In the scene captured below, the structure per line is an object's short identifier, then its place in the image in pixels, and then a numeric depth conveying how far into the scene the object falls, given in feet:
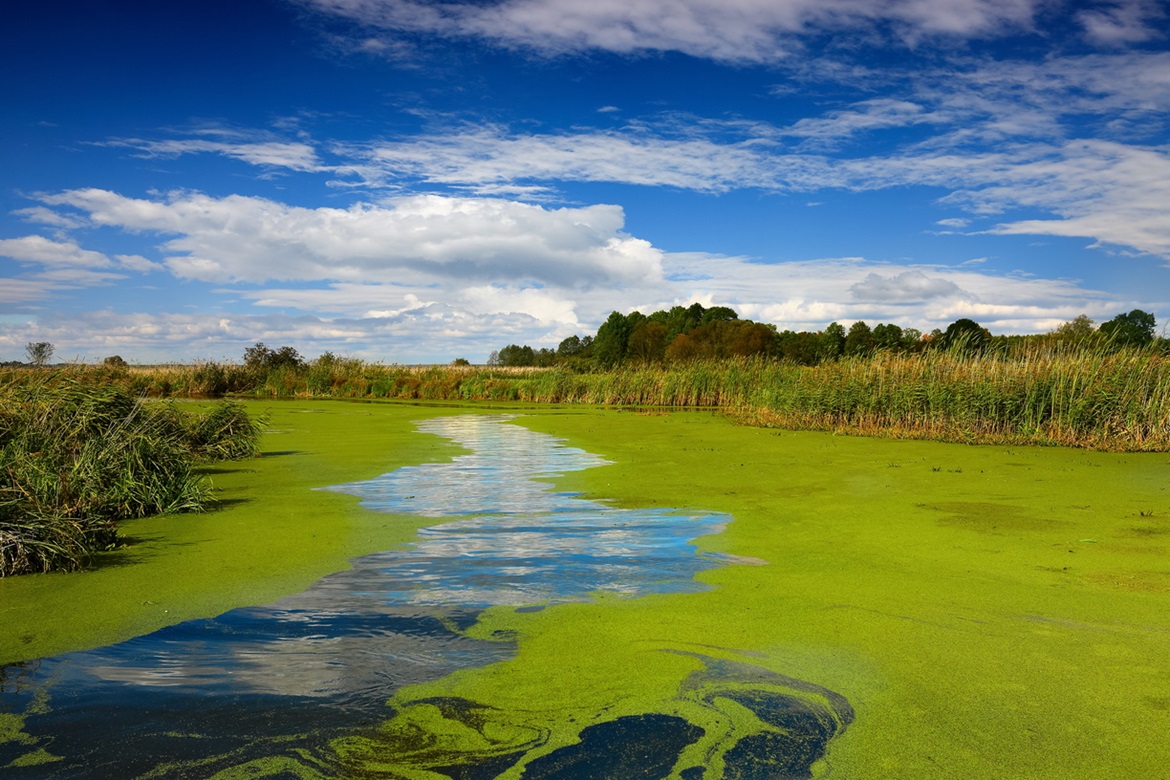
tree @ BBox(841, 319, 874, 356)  149.69
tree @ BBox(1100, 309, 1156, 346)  123.13
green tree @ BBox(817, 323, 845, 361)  153.38
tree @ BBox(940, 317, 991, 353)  115.77
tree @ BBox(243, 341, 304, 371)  105.19
